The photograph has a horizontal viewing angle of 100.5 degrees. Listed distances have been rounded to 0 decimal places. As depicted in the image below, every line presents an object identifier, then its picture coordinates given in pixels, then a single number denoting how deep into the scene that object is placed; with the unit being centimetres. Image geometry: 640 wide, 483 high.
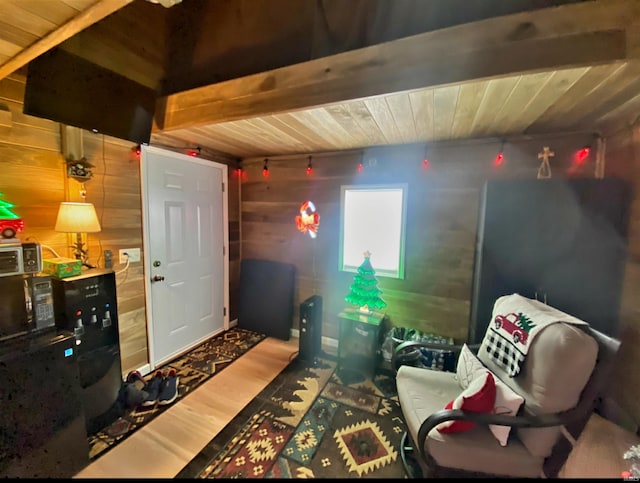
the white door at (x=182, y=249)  250
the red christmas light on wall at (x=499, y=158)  227
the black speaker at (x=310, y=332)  276
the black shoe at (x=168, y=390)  205
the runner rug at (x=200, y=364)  183
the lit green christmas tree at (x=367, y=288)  253
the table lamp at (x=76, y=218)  173
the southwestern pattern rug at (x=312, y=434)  65
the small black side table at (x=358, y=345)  247
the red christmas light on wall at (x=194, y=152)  274
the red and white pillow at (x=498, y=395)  114
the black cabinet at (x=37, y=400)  113
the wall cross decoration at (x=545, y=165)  213
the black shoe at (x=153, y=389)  201
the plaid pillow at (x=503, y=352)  139
